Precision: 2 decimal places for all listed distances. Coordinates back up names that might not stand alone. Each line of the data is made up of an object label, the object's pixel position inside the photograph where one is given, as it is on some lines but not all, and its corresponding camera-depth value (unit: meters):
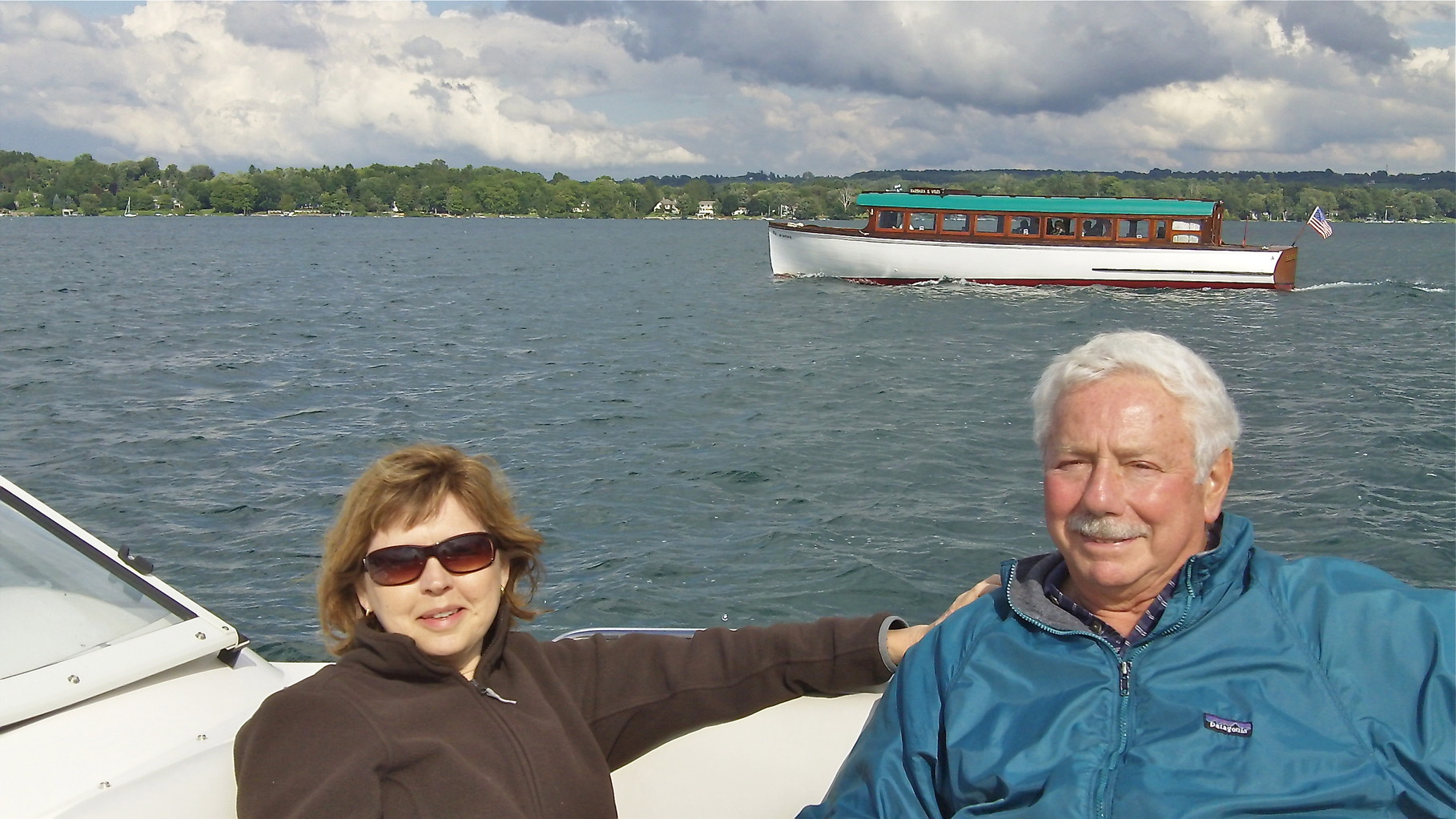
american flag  30.38
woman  2.25
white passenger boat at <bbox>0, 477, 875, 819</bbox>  2.60
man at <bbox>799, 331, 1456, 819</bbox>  2.14
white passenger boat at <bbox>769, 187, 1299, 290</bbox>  35.19
